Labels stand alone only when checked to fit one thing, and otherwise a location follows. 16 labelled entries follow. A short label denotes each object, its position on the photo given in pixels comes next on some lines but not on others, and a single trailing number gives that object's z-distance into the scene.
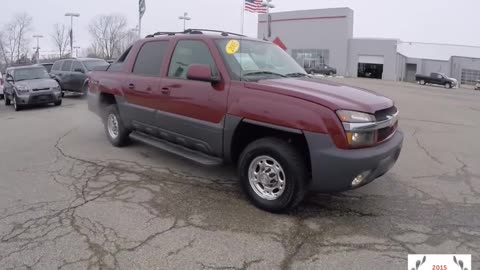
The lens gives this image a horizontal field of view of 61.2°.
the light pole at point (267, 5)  27.12
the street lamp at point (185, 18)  30.42
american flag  27.14
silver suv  13.80
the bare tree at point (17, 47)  64.31
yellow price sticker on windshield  5.01
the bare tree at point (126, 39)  67.31
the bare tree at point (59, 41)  71.00
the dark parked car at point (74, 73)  16.81
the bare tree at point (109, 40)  72.44
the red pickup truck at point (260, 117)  3.93
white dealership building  61.66
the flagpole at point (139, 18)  20.73
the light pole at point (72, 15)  37.73
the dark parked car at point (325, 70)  54.75
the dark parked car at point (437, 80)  46.00
